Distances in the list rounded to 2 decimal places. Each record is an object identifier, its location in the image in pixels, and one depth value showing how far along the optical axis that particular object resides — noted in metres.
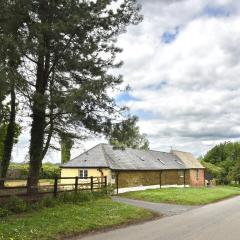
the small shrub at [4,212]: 10.31
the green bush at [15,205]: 10.95
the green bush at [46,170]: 30.40
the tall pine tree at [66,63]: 11.99
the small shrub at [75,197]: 13.62
